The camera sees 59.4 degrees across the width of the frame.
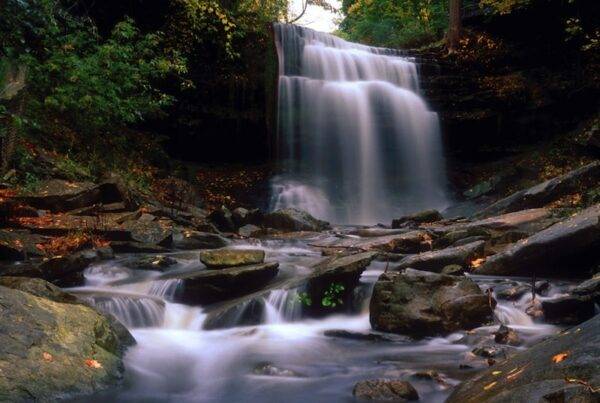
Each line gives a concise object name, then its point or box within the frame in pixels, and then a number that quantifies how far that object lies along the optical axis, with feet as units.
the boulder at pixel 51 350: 11.59
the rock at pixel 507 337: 16.97
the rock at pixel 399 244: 30.17
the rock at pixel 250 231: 37.65
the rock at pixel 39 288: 16.40
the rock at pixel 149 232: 30.07
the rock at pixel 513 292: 21.11
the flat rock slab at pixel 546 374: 8.42
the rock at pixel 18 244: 23.70
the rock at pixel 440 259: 24.09
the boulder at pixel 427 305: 18.31
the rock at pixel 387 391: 13.09
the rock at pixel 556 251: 22.39
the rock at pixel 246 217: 40.06
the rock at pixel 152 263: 25.68
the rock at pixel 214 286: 22.07
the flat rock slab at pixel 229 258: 23.40
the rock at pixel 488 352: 15.87
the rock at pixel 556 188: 34.76
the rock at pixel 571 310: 18.31
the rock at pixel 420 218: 43.27
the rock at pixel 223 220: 37.99
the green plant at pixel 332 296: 21.53
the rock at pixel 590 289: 18.63
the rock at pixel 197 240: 31.09
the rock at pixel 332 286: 21.47
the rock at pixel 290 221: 41.19
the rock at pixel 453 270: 23.38
